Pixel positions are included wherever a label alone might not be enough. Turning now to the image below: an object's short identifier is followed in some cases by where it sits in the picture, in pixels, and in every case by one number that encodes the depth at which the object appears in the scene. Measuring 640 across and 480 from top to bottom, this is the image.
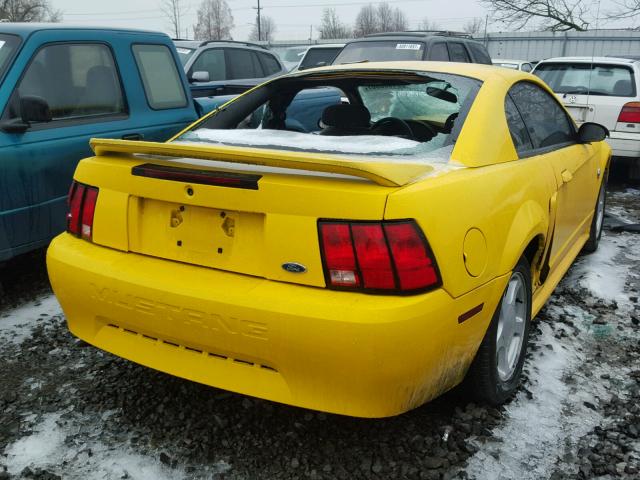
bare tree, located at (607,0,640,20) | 19.69
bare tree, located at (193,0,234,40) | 74.88
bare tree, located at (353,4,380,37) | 86.94
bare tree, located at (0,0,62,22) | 35.74
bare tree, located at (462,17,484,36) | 66.44
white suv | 7.35
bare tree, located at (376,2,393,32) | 90.62
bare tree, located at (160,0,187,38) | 56.94
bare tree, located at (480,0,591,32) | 22.00
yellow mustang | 2.00
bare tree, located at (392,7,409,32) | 89.12
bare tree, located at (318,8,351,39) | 78.64
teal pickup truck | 3.70
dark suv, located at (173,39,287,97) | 8.45
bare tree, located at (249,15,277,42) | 84.06
